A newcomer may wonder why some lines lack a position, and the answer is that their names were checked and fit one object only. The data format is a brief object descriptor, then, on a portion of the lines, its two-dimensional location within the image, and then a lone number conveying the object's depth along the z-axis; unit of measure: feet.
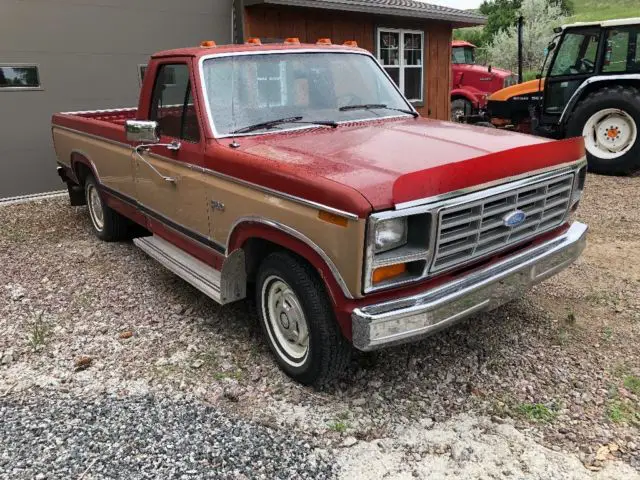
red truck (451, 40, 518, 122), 51.16
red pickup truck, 9.21
